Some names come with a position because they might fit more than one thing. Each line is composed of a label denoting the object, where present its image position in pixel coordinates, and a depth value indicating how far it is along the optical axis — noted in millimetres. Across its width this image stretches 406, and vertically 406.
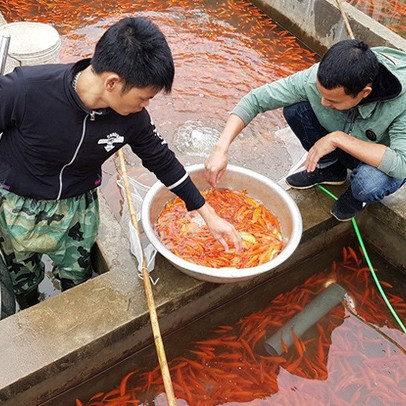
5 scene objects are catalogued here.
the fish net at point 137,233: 3162
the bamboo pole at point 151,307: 2518
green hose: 3738
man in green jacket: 3102
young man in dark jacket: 2145
